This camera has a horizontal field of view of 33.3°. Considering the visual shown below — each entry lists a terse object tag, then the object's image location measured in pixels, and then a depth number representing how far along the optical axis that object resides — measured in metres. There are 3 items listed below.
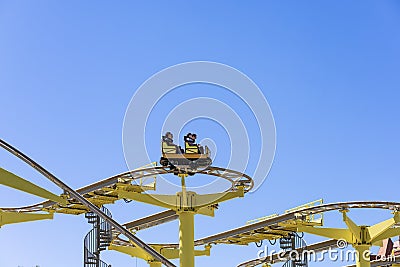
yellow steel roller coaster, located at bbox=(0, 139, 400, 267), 30.53
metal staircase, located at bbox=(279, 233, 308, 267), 38.52
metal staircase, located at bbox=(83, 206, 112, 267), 30.67
